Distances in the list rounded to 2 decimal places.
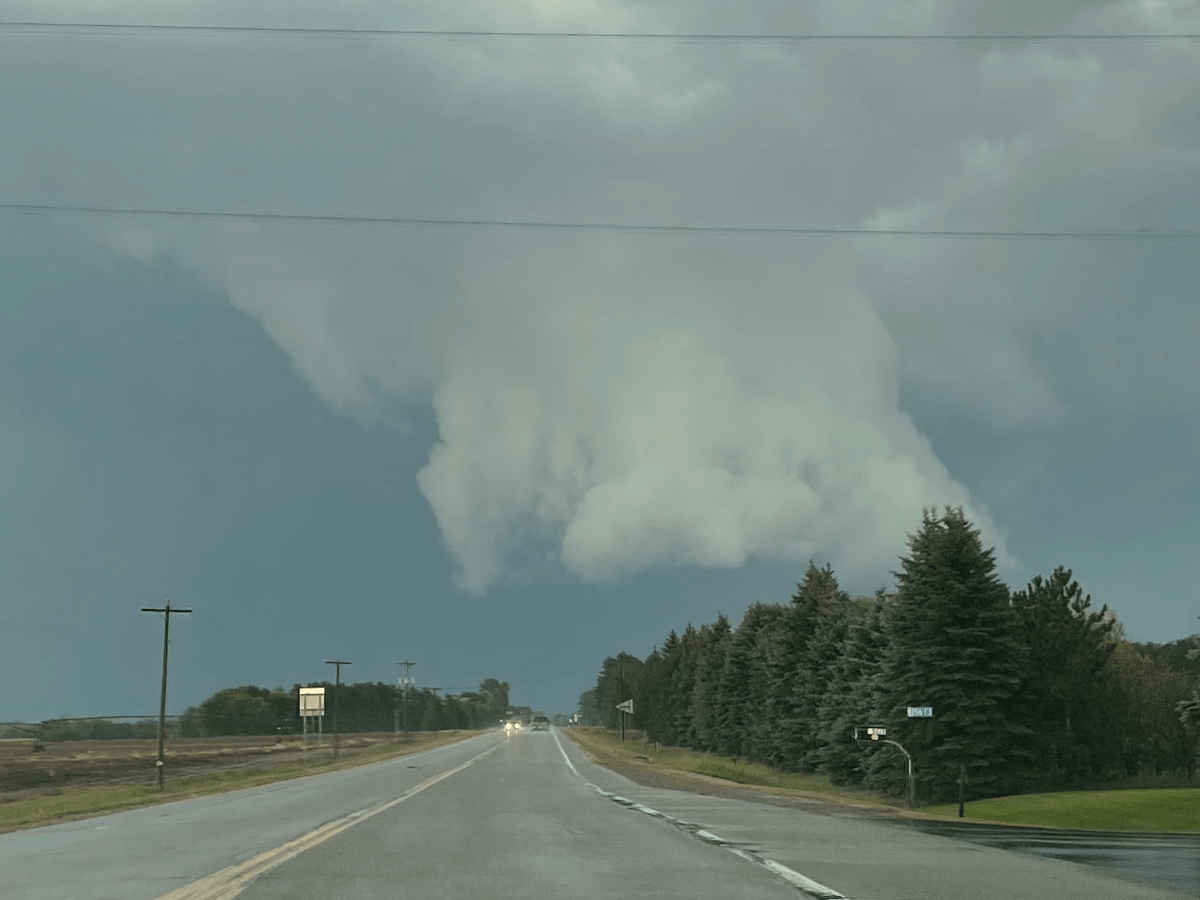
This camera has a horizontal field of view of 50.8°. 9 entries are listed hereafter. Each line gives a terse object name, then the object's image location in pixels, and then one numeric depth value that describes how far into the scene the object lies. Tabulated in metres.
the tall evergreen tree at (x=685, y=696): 122.12
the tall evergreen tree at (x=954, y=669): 50.16
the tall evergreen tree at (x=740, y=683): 90.75
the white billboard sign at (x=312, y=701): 123.78
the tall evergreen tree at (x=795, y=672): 72.69
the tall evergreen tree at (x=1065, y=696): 52.66
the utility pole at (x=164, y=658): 65.62
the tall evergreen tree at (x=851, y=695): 58.88
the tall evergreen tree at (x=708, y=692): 102.69
